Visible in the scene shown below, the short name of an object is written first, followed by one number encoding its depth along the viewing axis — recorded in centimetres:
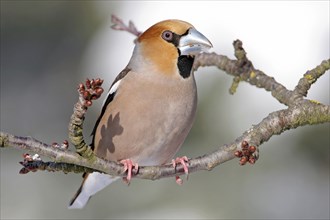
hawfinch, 672
